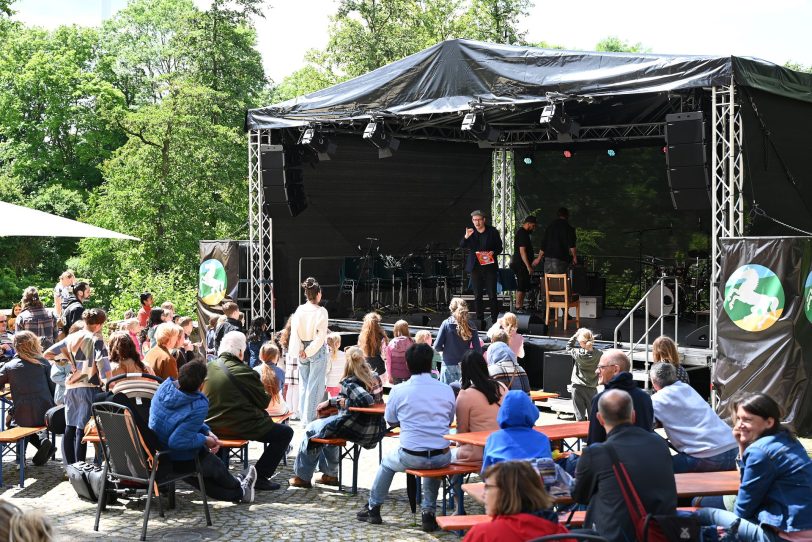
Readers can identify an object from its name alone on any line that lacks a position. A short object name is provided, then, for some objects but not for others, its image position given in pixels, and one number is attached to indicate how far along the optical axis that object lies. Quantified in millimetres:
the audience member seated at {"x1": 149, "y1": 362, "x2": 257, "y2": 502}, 6078
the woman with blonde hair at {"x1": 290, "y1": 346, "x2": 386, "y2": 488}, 6840
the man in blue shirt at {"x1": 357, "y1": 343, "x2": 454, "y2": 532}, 6016
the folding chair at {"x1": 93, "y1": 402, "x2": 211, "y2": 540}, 5969
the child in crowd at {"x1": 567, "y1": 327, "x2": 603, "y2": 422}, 8781
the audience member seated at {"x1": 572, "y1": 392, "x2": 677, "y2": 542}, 4121
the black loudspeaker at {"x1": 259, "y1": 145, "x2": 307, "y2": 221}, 13422
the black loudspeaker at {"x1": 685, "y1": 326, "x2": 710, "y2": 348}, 11069
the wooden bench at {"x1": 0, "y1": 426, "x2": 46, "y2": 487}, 6963
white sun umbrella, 7598
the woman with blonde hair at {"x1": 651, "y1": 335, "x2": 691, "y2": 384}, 6512
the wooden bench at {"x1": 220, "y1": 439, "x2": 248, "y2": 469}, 6672
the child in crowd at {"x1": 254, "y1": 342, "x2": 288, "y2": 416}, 7445
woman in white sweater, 9242
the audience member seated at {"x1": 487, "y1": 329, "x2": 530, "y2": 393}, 7434
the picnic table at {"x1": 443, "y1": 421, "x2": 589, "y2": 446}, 5852
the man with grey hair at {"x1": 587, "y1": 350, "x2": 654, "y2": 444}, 5086
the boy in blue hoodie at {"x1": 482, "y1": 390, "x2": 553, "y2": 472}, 4844
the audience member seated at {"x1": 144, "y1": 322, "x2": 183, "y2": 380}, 7082
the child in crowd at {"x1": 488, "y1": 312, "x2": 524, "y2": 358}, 8852
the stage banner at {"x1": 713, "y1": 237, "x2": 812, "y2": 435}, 8891
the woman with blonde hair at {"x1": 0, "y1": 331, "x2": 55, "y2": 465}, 7424
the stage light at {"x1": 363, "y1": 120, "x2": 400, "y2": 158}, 12295
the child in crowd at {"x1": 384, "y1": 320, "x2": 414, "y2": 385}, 8688
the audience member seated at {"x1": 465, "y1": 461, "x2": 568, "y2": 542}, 3430
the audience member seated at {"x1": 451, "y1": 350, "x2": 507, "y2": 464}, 6074
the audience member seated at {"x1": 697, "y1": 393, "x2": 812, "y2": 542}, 4238
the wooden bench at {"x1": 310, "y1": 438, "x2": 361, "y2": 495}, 6844
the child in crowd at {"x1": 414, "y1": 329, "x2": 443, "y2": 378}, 8140
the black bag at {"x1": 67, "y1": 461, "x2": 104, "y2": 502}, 6583
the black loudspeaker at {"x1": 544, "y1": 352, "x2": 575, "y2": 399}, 10875
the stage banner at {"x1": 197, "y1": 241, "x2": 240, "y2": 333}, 14094
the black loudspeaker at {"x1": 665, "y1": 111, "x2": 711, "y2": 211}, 9641
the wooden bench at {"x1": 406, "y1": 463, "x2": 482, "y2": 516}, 5922
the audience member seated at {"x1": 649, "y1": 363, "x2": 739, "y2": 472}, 5574
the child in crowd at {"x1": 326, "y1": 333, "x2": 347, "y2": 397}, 8891
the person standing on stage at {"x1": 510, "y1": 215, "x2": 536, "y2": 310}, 14469
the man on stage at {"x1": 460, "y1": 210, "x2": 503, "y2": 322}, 12703
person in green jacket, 6820
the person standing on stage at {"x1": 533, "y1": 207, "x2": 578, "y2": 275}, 13781
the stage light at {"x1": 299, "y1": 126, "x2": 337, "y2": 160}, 12930
